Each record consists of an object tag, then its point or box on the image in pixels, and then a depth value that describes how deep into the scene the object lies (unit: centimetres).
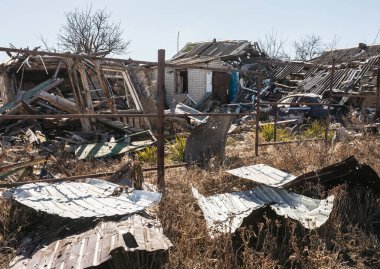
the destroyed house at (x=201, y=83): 2145
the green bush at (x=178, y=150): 644
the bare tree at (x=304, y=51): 4275
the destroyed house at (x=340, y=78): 1534
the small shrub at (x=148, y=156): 650
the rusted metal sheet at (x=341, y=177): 385
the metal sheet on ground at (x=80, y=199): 294
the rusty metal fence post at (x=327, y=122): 643
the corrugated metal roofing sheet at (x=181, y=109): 1386
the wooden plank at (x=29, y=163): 375
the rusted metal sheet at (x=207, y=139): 589
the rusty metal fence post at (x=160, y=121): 409
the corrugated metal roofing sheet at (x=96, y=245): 238
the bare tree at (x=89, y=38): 3459
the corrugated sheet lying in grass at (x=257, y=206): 306
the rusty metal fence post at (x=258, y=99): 542
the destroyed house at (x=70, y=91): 967
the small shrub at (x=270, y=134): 815
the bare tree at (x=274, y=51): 3756
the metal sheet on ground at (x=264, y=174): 394
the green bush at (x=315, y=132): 854
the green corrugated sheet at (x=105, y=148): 746
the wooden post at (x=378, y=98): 778
